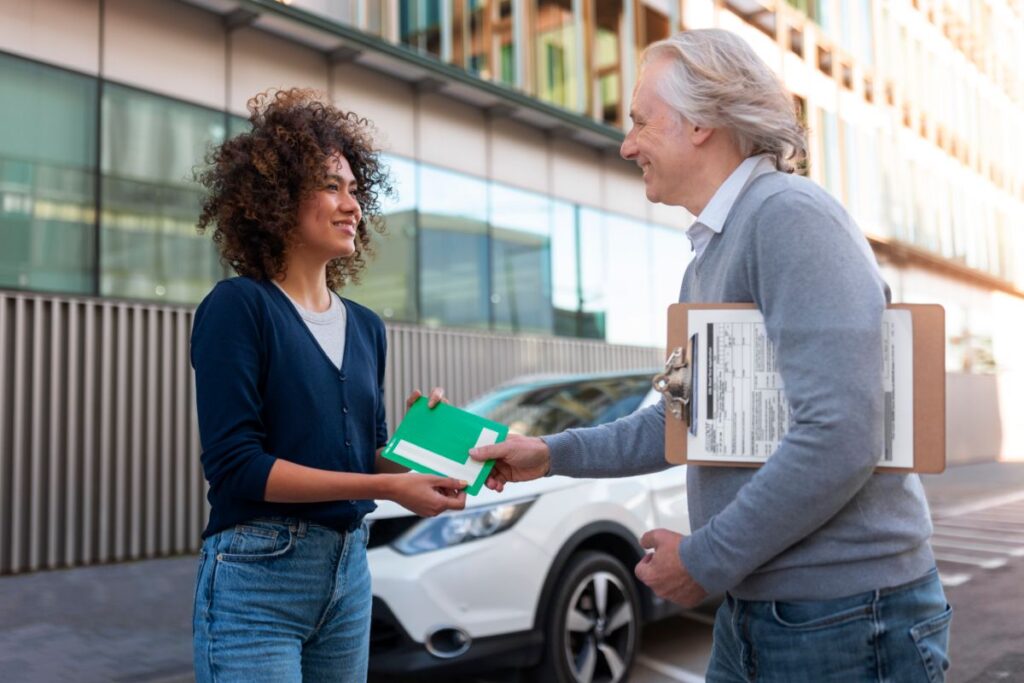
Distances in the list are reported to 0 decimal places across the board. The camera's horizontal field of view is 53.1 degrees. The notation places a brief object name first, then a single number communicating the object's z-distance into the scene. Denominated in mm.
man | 1604
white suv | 4355
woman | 2146
